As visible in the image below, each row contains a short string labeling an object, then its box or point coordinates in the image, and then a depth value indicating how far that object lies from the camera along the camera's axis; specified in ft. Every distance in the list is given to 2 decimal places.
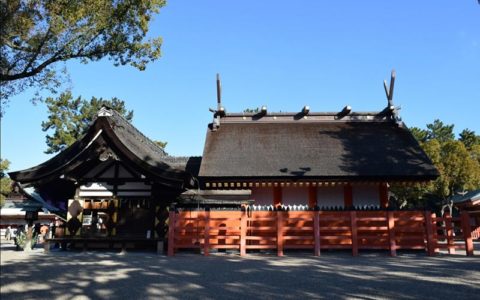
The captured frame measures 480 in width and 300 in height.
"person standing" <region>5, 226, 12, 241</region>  89.81
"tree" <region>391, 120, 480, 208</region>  80.89
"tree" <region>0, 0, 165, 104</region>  33.22
